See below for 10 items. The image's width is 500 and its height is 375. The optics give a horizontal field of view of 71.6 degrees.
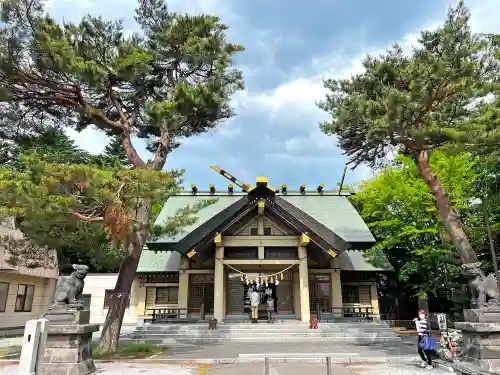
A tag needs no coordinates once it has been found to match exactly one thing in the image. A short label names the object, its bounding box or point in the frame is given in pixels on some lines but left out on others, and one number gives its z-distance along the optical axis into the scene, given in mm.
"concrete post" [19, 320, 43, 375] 4801
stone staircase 15148
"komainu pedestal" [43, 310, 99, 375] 7546
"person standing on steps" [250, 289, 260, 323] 17562
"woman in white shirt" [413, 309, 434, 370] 8969
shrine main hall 18328
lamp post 14523
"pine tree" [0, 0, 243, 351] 11172
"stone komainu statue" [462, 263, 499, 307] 8453
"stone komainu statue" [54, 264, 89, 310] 8188
